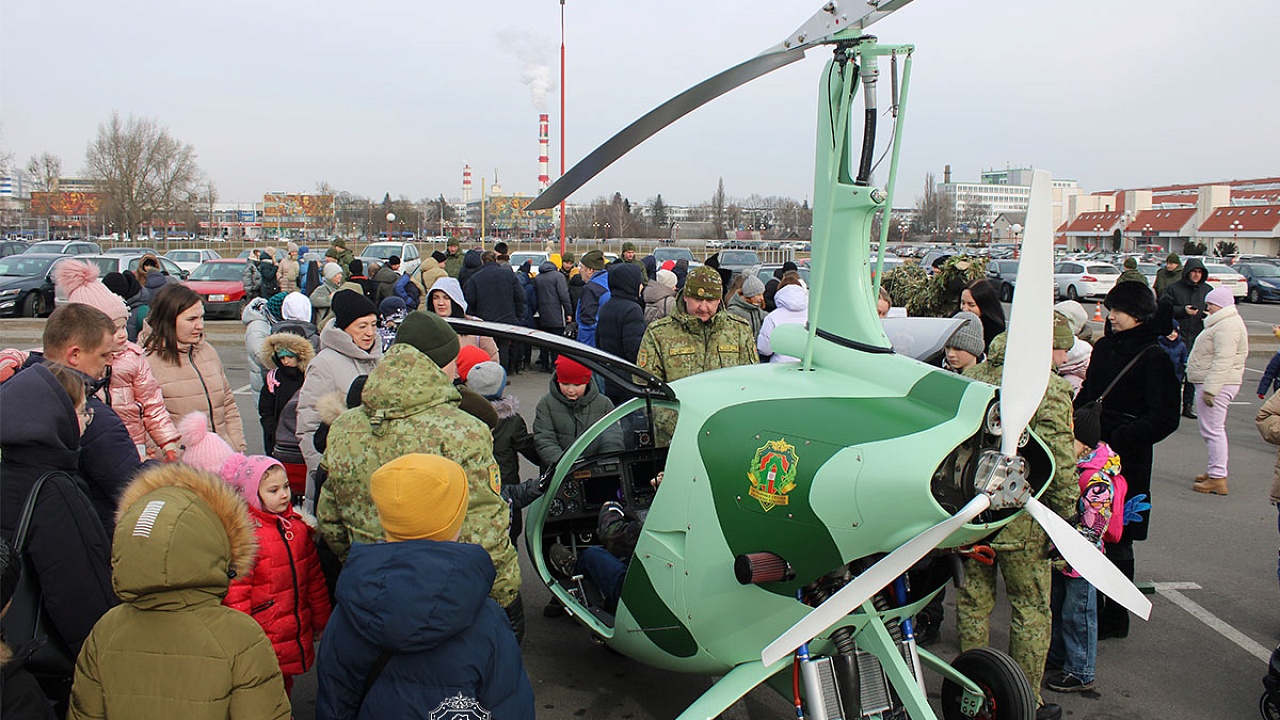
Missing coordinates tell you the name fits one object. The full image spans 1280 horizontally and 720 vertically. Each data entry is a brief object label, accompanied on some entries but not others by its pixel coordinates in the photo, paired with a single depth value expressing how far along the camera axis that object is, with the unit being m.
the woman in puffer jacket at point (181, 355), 4.90
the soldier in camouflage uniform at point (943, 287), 8.90
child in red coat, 3.30
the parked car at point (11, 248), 29.22
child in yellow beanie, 2.16
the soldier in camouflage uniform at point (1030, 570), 3.69
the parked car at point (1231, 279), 28.98
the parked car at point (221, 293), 18.45
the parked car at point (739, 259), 26.05
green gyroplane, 2.38
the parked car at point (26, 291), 18.36
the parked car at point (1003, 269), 29.38
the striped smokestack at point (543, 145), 45.22
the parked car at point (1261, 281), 30.97
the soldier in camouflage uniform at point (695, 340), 5.25
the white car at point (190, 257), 29.68
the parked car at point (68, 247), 25.20
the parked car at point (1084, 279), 30.70
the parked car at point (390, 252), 21.89
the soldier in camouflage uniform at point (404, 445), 3.26
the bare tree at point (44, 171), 56.69
